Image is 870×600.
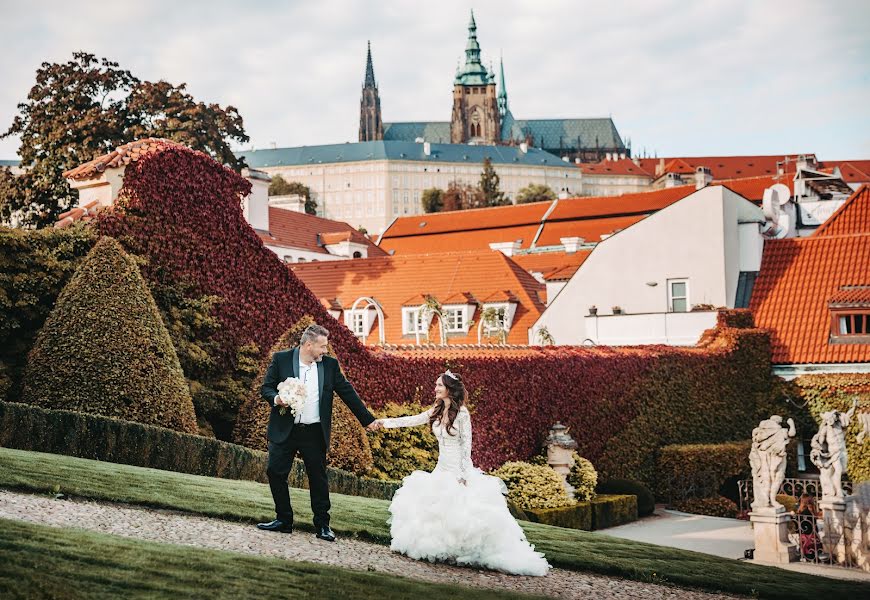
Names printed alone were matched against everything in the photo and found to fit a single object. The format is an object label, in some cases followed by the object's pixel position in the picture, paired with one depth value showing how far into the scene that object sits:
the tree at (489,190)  143.00
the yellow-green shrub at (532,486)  22.39
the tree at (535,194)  166.00
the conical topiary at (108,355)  14.91
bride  10.92
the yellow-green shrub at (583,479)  24.19
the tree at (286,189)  162.25
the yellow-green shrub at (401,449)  19.48
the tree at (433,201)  163.81
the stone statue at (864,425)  31.33
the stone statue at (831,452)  20.70
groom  10.69
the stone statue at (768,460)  20.25
